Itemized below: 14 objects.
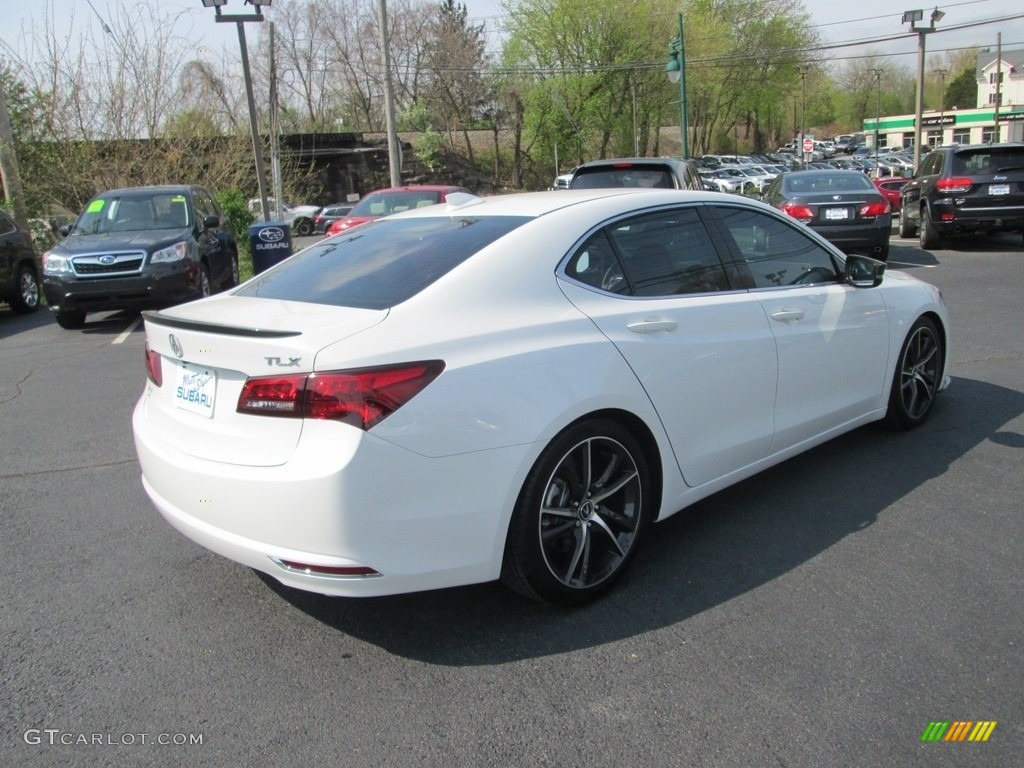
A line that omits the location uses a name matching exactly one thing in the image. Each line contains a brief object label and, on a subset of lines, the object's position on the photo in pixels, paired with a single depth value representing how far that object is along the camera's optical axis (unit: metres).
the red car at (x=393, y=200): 13.29
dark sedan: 12.59
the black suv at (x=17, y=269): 11.82
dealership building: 80.50
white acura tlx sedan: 2.79
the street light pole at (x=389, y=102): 22.73
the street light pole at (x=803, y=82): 70.75
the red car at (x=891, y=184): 27.84
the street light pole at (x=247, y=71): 15.18
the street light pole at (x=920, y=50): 24.39
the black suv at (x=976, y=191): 14.00
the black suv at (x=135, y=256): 10.21
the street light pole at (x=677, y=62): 22.69
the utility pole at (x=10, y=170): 16.27
